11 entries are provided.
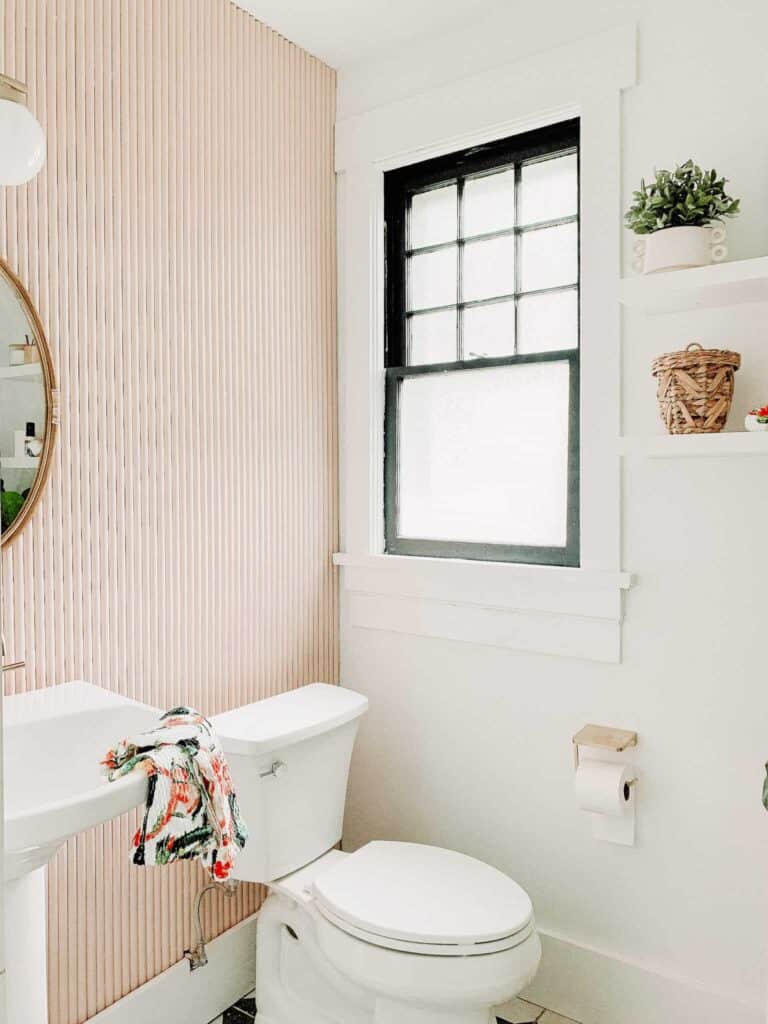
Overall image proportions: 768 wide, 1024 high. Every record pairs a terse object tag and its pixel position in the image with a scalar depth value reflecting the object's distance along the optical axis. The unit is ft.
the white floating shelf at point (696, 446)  5.02
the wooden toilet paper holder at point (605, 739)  5.97
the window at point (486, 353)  6.73
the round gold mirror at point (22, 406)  5.10
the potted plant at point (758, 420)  5.03
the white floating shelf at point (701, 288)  4.99
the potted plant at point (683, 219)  5.22
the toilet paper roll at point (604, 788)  5.83
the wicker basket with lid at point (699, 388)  5.22
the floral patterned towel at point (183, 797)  4.09
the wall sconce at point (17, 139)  4.12
